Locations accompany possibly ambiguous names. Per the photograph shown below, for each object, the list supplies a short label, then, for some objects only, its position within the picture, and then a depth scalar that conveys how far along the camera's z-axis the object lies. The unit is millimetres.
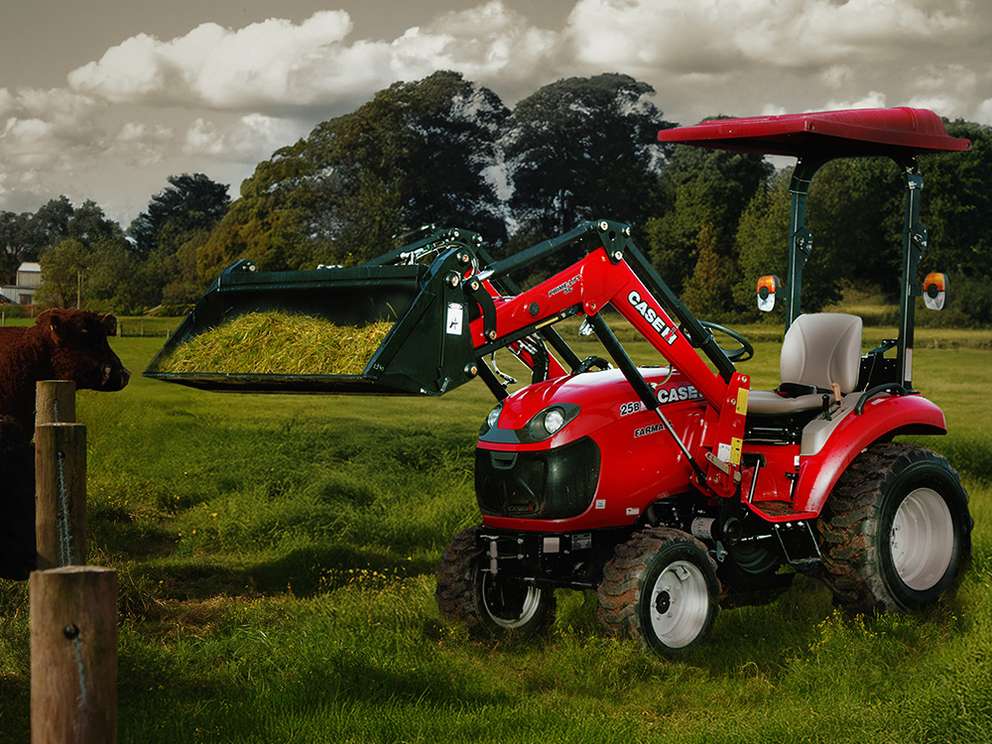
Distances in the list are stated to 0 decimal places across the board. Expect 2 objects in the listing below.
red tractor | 6082
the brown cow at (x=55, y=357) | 8234
